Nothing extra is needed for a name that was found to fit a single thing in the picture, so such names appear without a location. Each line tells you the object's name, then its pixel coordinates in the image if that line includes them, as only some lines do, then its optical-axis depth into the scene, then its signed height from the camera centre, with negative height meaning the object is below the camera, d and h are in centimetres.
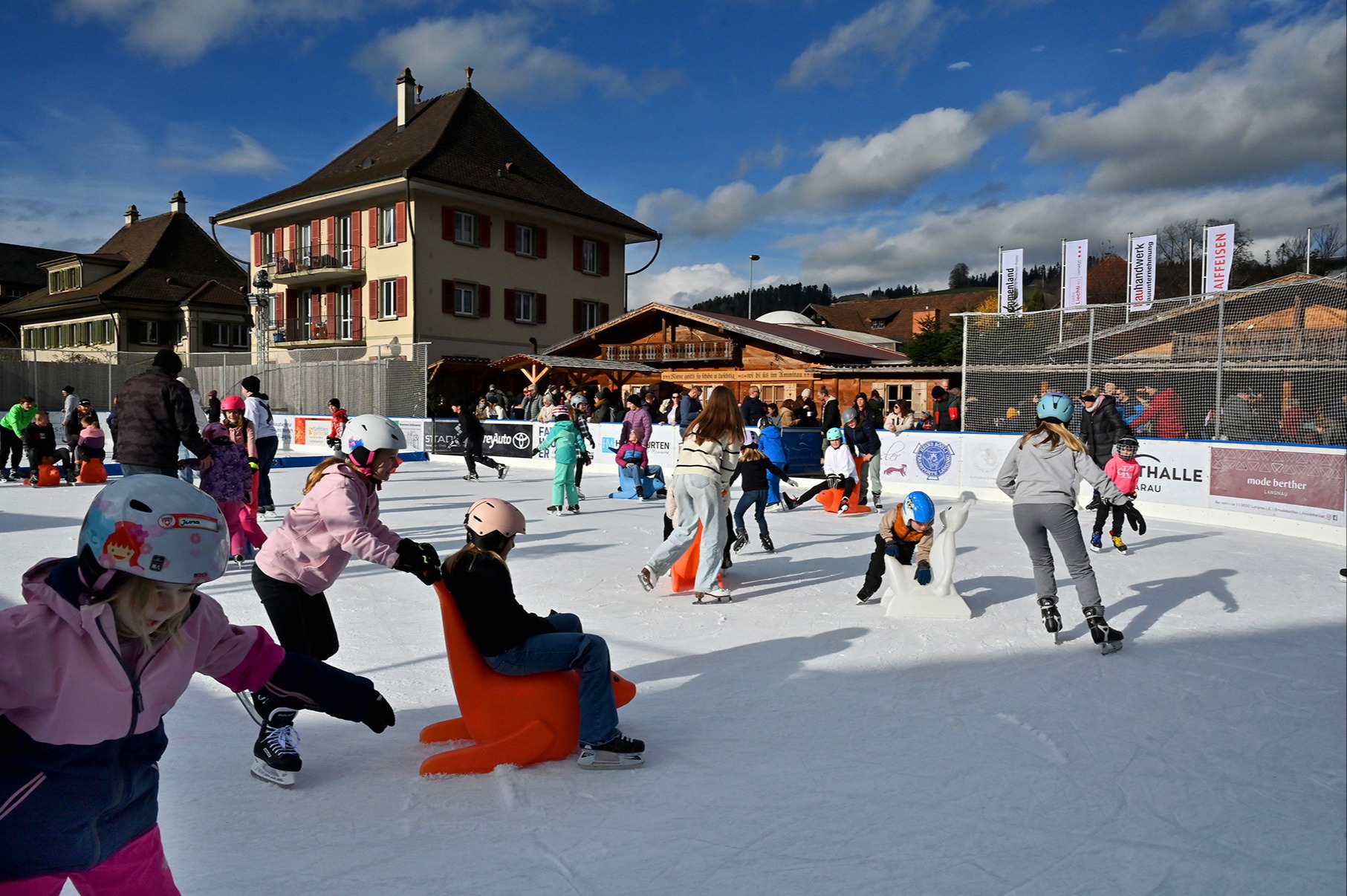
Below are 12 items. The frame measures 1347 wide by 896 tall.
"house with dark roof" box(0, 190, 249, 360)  3919 +504
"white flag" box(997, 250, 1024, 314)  2820 +423
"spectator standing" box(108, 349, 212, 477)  637 -7
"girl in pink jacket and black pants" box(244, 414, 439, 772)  339 -50
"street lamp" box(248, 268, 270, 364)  2553 +328
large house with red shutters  2955 +609
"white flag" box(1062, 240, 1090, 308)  2505 +407
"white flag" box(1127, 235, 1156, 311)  2452 +406
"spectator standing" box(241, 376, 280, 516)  988 -18
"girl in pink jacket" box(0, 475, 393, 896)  163 -51
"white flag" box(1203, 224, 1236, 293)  2244 +397
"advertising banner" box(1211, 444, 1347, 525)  1033 -79
